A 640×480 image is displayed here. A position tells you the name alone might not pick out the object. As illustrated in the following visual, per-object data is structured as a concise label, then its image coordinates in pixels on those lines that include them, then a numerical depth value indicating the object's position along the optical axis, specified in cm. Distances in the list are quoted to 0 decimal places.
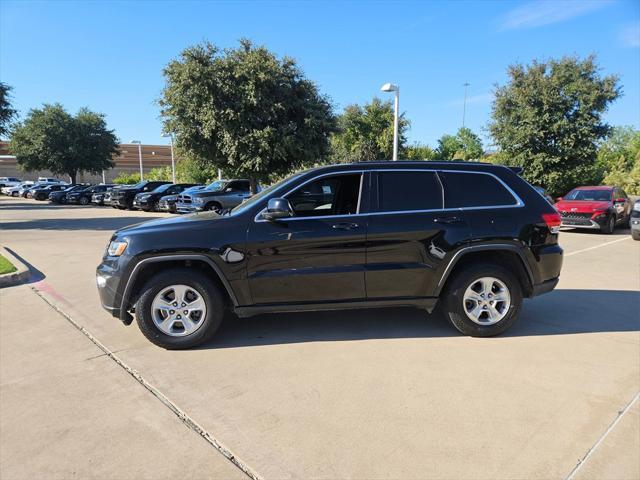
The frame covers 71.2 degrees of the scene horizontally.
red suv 1394
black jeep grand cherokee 432
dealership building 8019
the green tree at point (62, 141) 3875
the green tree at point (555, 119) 1839
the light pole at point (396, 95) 1695
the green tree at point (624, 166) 3028
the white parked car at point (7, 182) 5244
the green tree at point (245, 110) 1939
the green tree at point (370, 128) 3459
